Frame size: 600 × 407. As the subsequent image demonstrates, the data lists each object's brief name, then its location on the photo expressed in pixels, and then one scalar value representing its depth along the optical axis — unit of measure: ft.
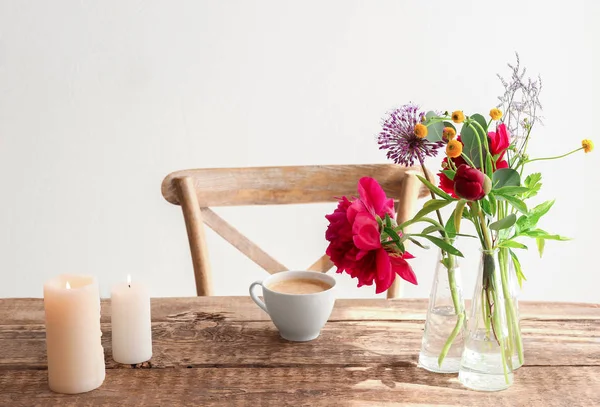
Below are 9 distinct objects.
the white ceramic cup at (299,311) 2.99
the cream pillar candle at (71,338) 2.60
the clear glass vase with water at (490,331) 2.60
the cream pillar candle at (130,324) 2.86
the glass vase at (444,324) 2.74
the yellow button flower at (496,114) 2.41
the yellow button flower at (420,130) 2.37
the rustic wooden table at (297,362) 2.59
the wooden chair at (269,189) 4.42
